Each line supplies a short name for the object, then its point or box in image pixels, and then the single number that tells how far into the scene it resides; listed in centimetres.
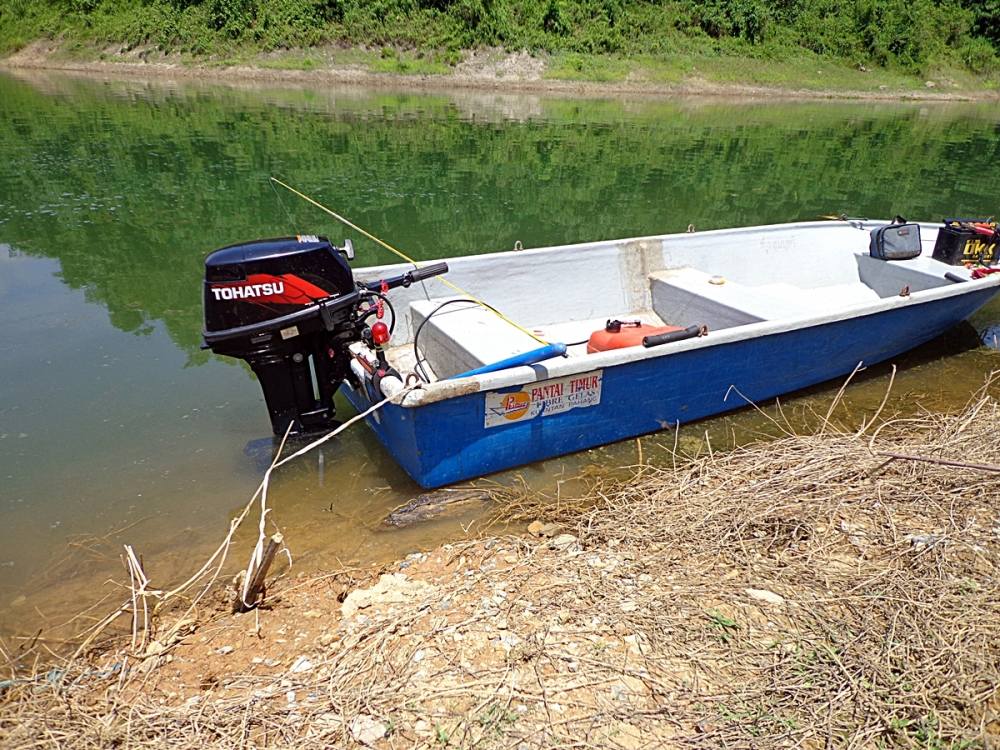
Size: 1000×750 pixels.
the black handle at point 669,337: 415
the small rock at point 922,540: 279
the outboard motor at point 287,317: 347
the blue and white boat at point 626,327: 383
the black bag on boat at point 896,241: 670
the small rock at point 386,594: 292
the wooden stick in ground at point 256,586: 286
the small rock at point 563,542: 325
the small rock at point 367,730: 208
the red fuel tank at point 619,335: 475
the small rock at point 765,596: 260
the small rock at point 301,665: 244
